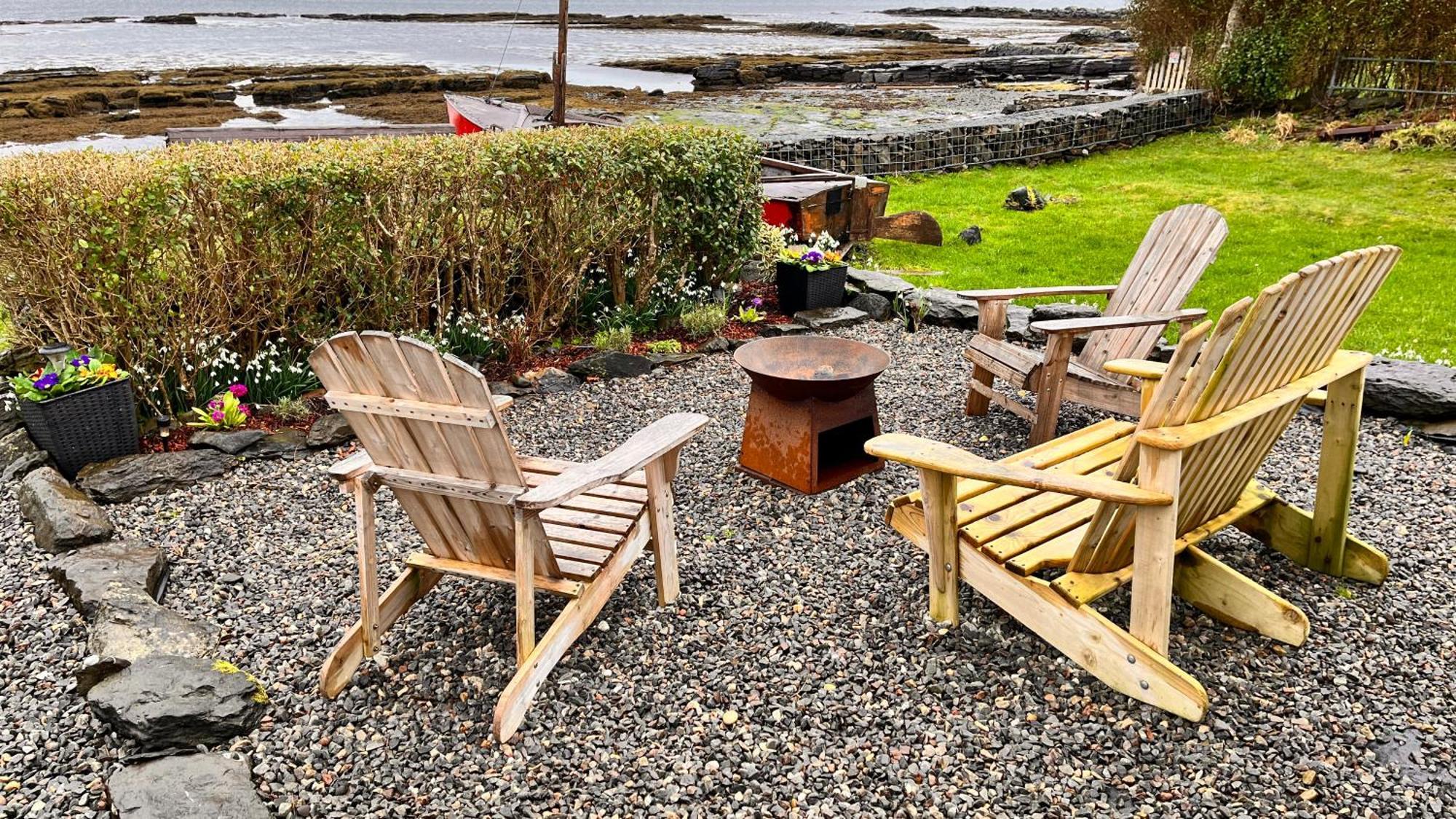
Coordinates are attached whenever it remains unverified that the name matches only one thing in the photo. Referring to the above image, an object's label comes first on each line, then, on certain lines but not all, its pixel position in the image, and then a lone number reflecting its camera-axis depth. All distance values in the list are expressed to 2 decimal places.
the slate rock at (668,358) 5.60
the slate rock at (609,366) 5.39
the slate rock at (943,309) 6.31
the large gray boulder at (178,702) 2.44
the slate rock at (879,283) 6.68
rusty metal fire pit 3.89
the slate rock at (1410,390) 4.46
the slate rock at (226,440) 4.25
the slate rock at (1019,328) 5.84
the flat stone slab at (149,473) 3.90
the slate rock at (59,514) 3.41
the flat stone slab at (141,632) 2.72
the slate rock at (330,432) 4.39
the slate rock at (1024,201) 10.00
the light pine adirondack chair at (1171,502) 2.30
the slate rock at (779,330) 6.21
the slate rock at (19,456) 3.94
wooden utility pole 8.99
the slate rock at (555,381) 5.24
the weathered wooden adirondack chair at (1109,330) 4.23
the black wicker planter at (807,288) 6.36
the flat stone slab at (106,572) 2.99
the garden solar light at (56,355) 4.02
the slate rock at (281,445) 4.30
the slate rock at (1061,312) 5.98
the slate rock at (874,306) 6.55
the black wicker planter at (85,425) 3.93
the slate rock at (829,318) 6.27
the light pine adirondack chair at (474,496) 2.38
